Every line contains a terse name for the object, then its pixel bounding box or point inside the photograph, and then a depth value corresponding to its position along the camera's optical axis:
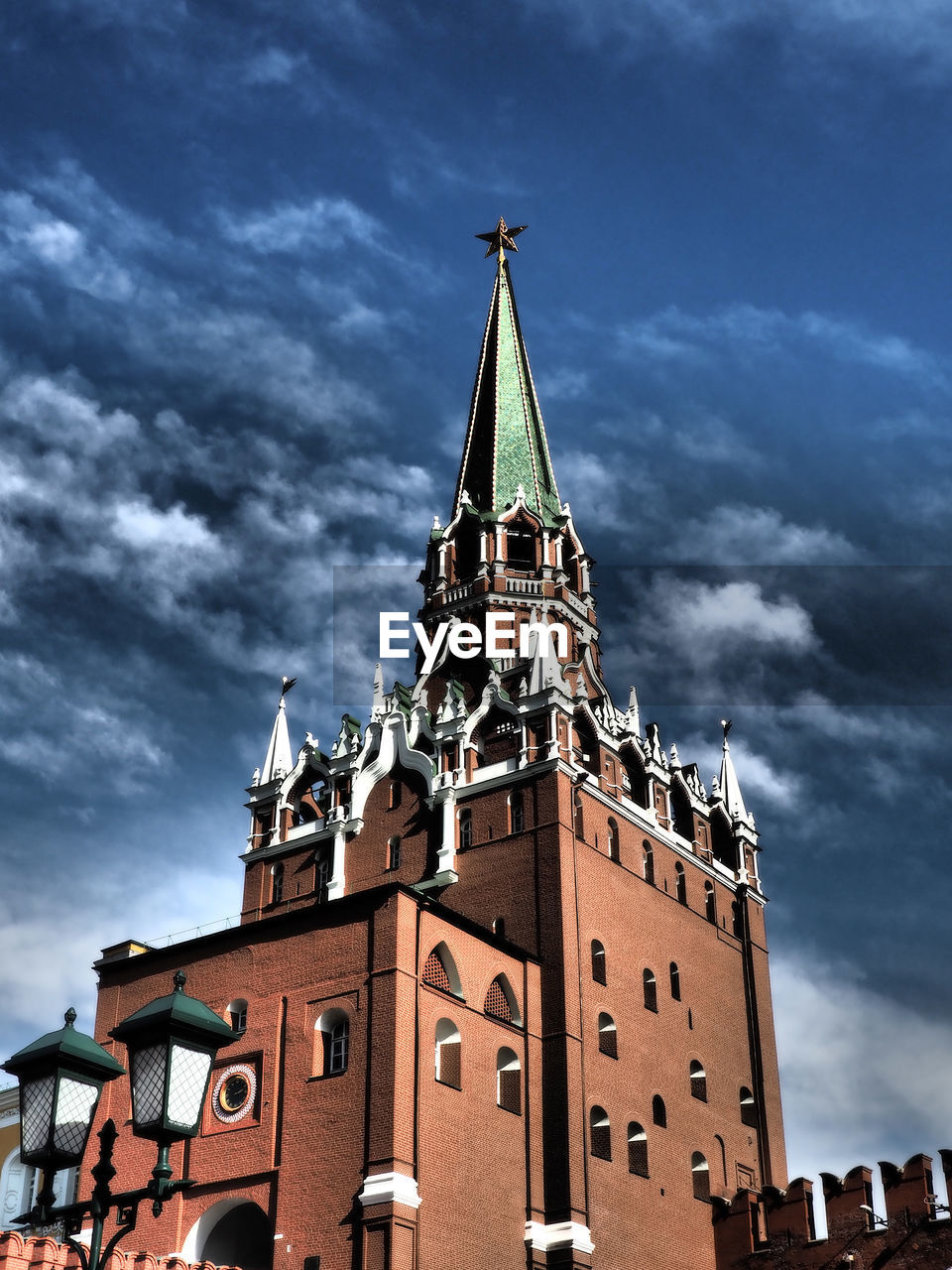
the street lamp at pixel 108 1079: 12.30
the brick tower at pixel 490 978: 38.34
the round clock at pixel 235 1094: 40.53
